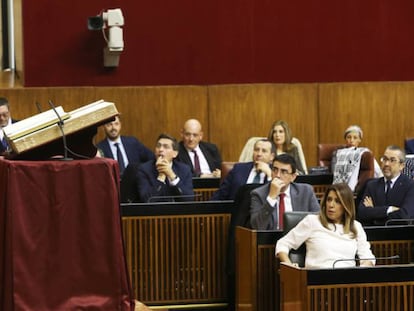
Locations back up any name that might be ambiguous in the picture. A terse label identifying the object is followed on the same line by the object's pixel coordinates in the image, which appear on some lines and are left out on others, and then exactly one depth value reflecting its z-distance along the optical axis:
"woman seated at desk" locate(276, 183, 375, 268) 10.72
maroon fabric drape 6.49
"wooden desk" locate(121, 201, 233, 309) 12.29
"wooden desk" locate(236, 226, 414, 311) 11.17
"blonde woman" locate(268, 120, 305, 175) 16.30
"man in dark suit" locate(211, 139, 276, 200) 13.29
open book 6.58
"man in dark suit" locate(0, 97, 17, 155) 14.62
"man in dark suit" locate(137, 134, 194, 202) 13.39
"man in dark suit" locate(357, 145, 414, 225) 12.96
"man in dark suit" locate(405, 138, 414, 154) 17.56
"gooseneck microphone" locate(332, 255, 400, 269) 10.21
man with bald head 16.65
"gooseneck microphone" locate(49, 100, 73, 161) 6.67
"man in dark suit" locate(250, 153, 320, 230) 11.74
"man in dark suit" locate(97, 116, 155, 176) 16.55
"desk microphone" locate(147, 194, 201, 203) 13.14
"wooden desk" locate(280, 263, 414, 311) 9.42
